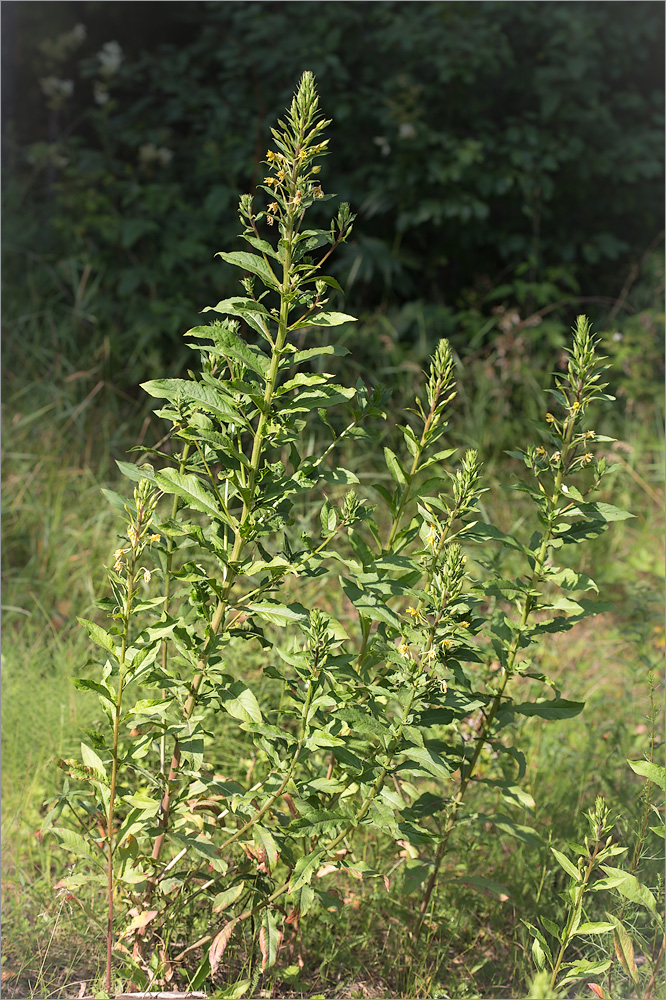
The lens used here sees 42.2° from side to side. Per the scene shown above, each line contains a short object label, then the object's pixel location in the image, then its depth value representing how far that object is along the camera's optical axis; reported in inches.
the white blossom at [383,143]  187.0
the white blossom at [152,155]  200.5
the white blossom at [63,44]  212.8
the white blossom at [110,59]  200.7
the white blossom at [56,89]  211.2
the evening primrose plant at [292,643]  54.3
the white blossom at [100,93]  199.5
